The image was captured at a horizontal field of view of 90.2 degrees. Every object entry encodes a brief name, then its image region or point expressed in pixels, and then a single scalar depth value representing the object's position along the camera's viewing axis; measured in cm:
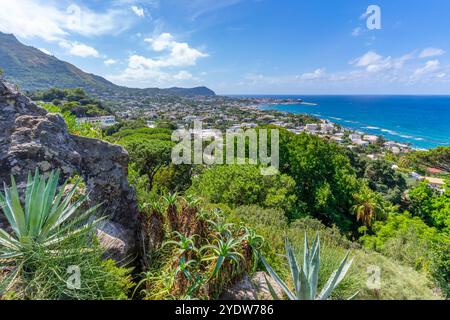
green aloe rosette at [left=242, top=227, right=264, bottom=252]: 307
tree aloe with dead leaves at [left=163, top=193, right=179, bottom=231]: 362
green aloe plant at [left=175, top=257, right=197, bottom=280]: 259
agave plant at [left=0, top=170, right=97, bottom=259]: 219
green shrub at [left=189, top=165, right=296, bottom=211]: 938
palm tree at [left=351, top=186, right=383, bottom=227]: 1438
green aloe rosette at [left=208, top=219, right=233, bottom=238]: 334
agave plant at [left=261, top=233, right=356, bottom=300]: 242
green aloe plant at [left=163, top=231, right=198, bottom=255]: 284
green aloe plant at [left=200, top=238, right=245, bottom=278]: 268
